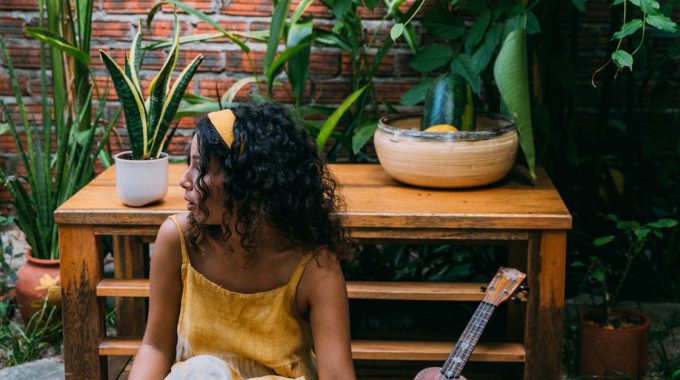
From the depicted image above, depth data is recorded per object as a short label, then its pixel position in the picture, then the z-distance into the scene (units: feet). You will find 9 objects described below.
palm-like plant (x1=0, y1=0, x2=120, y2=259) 8.43
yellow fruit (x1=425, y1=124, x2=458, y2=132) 7.10
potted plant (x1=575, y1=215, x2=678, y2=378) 7.79
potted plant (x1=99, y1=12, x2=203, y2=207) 6.64
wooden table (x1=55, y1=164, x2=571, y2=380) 6.56
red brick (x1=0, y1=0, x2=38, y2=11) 9.57
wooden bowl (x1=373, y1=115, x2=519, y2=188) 6.94
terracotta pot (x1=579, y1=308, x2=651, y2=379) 7.79
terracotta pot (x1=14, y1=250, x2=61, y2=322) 8.44
